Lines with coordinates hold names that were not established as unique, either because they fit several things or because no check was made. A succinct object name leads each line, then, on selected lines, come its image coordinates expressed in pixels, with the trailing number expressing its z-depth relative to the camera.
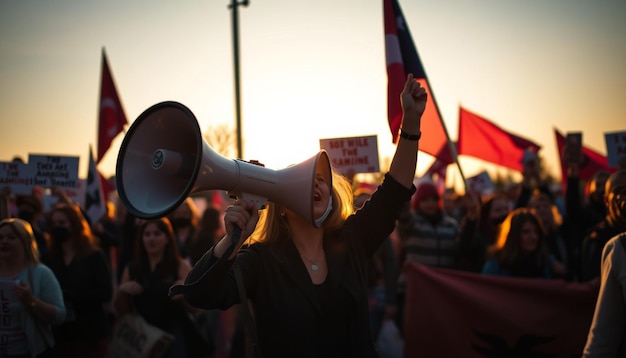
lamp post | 11.29
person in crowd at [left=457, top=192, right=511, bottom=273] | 6.04
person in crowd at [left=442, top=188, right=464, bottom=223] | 10.65
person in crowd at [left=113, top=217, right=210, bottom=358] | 5.00
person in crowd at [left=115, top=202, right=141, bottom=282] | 6.92
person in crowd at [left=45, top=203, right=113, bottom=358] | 5.09
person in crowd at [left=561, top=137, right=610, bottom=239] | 5.76
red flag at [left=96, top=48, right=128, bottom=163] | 8.38
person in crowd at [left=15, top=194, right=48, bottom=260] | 6.88
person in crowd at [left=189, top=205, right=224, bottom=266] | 6.77
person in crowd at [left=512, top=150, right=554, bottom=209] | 7.02
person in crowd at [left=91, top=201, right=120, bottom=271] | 7.27
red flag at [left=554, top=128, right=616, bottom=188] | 8.99
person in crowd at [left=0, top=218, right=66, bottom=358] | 4.38
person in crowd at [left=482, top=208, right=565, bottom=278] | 5.28
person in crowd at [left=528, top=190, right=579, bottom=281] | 6.14
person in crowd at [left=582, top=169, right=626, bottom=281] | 3.42
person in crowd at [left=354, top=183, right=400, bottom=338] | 6.41
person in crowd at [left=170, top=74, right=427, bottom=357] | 2.57
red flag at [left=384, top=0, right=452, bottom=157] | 4.96
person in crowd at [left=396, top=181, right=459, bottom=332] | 6.47
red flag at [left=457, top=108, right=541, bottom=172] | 8.88
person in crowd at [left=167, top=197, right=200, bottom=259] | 6.94
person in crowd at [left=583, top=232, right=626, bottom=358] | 2.95
